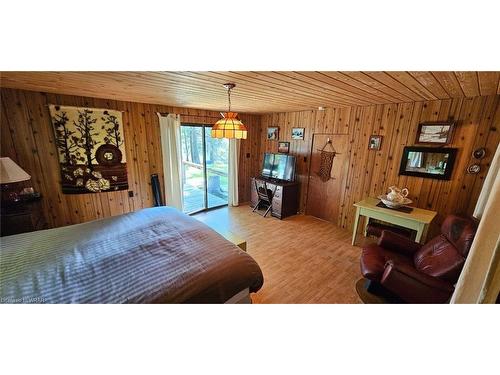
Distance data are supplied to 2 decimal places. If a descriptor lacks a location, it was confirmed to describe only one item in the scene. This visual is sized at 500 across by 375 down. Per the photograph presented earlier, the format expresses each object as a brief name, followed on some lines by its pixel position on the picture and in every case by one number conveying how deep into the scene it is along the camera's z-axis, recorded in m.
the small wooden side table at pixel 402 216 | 2.38
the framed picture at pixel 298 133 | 4.12
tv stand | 4.01
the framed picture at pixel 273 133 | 4.58
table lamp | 2.18
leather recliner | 1.57
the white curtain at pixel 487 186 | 1.45
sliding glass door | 4.15
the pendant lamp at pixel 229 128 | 1.95
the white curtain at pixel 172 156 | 3.53
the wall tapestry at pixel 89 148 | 2.72
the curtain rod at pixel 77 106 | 2.58
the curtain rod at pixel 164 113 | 3.46
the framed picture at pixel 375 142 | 3.13
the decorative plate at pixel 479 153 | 2.32
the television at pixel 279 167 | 4.14
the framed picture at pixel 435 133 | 2.52
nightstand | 2.25
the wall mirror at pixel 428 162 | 2.54
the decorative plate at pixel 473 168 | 2.36
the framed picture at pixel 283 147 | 4.42
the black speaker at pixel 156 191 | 3.58
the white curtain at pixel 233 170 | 4.50
